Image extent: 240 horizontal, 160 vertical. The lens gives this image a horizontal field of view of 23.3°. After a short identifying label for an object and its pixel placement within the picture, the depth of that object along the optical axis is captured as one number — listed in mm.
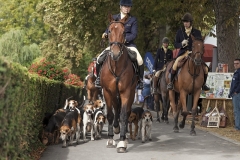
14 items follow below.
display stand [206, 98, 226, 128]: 20625
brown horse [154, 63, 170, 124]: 21180
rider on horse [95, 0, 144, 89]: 13938
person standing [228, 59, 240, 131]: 18891
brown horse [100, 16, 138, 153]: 12594
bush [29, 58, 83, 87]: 22266
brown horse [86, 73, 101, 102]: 23938
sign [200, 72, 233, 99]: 21250
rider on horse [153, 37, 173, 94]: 22141
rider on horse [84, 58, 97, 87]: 23519
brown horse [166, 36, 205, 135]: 16641
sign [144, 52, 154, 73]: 25369
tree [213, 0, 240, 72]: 22266
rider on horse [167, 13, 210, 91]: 17406
